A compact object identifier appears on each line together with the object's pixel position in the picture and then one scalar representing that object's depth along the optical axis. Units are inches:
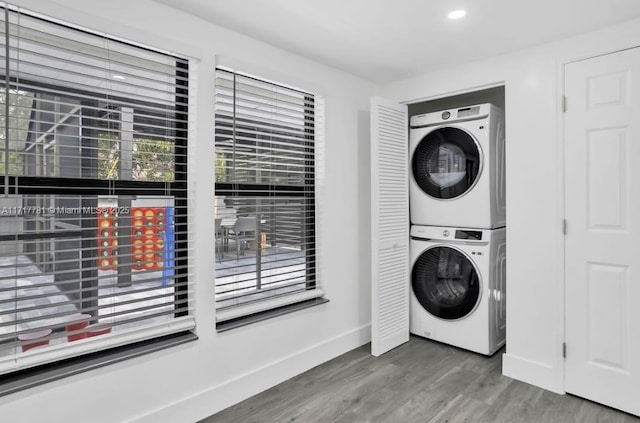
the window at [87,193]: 65.1
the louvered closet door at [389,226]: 118.0
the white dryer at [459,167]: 116.0
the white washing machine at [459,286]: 117.0
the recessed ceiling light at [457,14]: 82.0
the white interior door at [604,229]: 87.5
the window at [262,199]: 94.0
